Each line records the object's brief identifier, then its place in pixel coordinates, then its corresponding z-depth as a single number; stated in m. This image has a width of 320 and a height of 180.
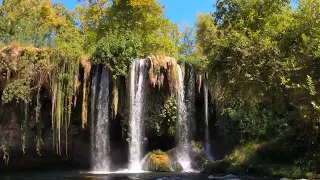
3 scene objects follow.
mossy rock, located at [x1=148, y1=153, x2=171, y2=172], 14.45
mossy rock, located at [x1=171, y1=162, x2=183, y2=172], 14.56
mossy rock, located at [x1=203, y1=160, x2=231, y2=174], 13.44
